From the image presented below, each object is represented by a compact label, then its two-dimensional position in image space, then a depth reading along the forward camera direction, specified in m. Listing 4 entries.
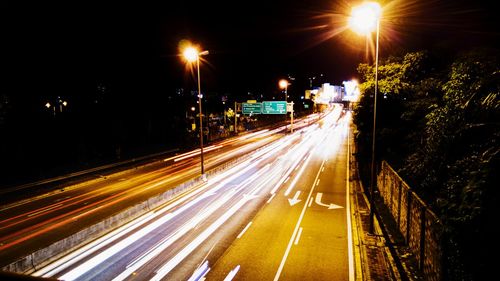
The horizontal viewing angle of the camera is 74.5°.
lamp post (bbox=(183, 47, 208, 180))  25.94
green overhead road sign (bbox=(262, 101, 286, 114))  61.56
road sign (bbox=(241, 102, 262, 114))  61.25
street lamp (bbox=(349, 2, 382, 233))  14.78
